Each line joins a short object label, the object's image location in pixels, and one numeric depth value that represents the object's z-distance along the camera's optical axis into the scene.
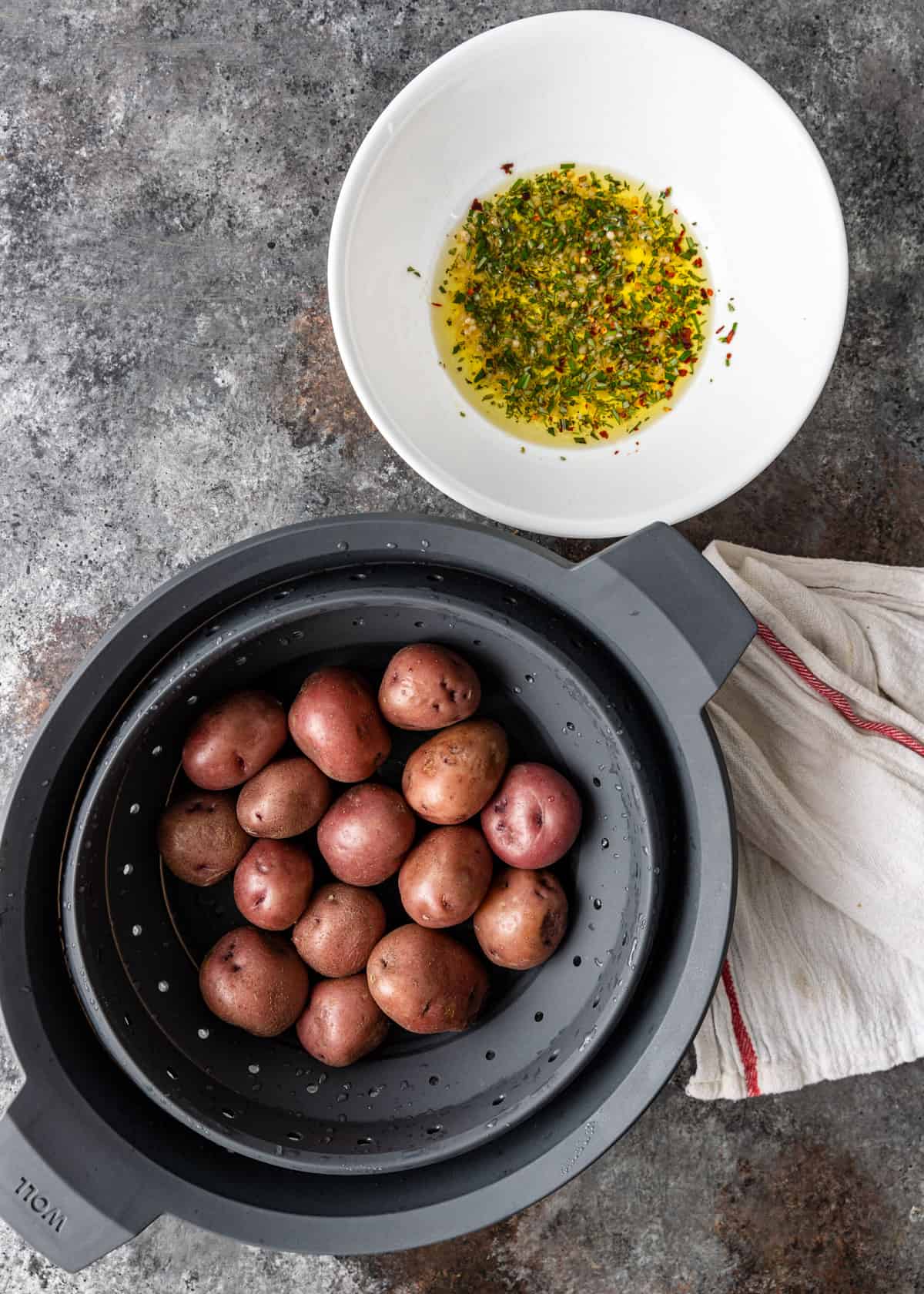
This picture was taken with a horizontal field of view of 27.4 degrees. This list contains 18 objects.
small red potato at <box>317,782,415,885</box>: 0.76
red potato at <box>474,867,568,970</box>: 0.75
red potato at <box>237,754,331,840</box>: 0.76
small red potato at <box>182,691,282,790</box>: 0.75
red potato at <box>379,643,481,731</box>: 0.75
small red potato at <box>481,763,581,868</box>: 0.75
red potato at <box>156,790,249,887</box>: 0.77
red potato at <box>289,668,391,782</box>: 0.75
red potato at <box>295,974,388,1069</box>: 0.76
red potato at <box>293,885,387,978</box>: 0.76
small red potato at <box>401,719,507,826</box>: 0.75
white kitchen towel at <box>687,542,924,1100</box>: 0.79
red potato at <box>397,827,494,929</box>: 0.75
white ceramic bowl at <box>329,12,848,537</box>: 0.77
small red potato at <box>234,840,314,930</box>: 0.76
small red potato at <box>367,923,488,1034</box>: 0.75
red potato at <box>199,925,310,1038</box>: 0.75
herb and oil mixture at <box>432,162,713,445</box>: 0.83
